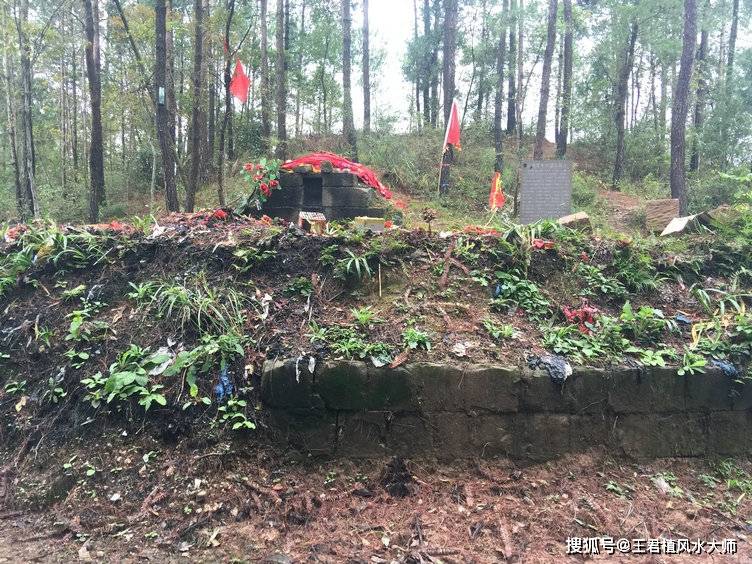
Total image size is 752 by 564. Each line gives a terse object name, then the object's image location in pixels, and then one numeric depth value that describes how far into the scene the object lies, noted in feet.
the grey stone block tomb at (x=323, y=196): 23.50
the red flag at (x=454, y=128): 31.48
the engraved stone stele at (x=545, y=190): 24.38
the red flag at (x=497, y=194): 32.20
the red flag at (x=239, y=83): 30.91
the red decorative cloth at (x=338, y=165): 24.23
